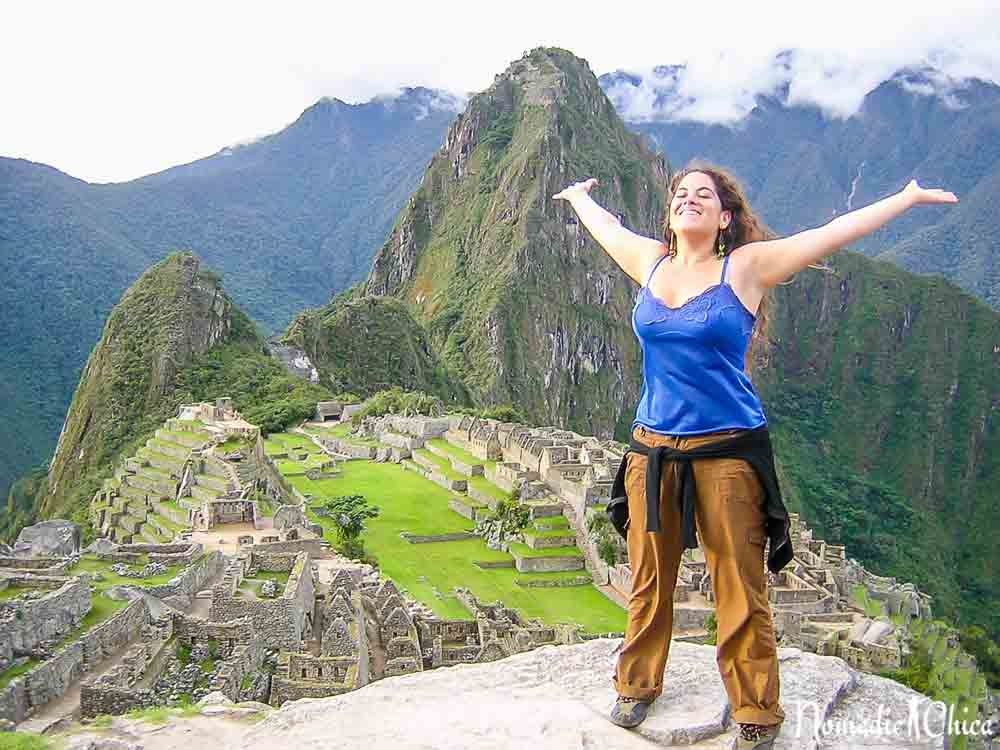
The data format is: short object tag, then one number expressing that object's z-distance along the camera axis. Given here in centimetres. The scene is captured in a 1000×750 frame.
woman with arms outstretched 427
